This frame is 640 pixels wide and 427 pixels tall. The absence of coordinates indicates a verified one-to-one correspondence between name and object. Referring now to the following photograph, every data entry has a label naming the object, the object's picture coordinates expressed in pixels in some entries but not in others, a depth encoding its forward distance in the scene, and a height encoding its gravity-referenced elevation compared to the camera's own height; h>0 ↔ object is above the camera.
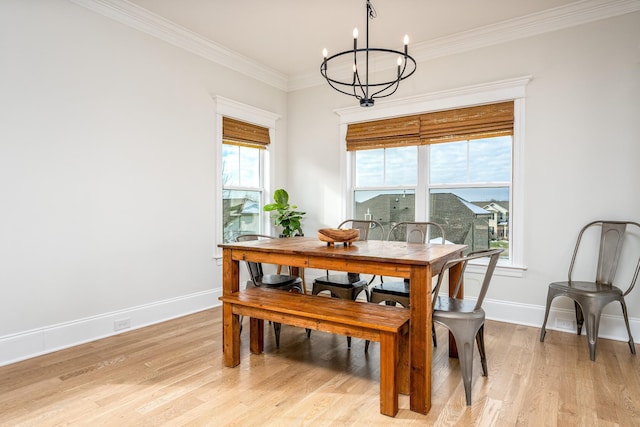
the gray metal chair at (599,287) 2.85 -0.65
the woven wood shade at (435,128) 3.78 +0.85
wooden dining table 2.08 -0.37
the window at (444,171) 3.87 +0.39
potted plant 4.82 -0.13
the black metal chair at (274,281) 3.13 -0.65
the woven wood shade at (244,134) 4.44 +0.86
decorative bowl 2.74 -0.23
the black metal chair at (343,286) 3.08 -0.68
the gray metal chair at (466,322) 2.18 -0.68
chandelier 4.38 +1.58
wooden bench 2.05 -0.71
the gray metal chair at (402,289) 2.83 -0.65
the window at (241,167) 4.40 +0.47
